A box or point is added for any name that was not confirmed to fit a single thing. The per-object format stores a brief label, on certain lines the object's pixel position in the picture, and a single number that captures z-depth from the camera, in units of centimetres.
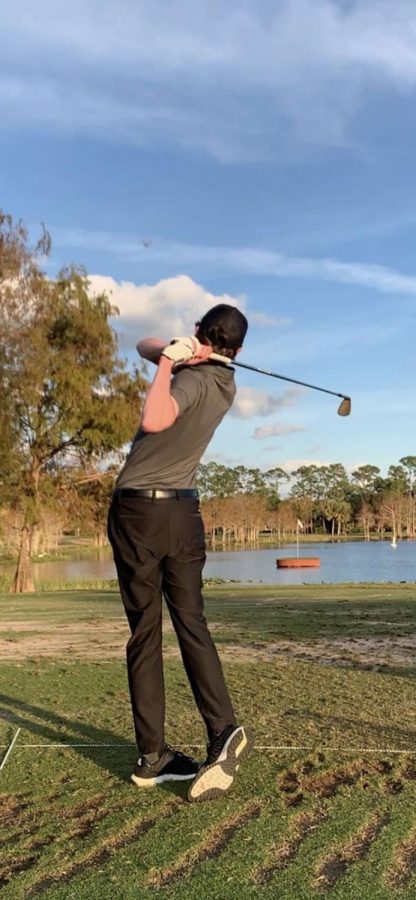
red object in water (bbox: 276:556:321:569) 4572
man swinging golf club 324
